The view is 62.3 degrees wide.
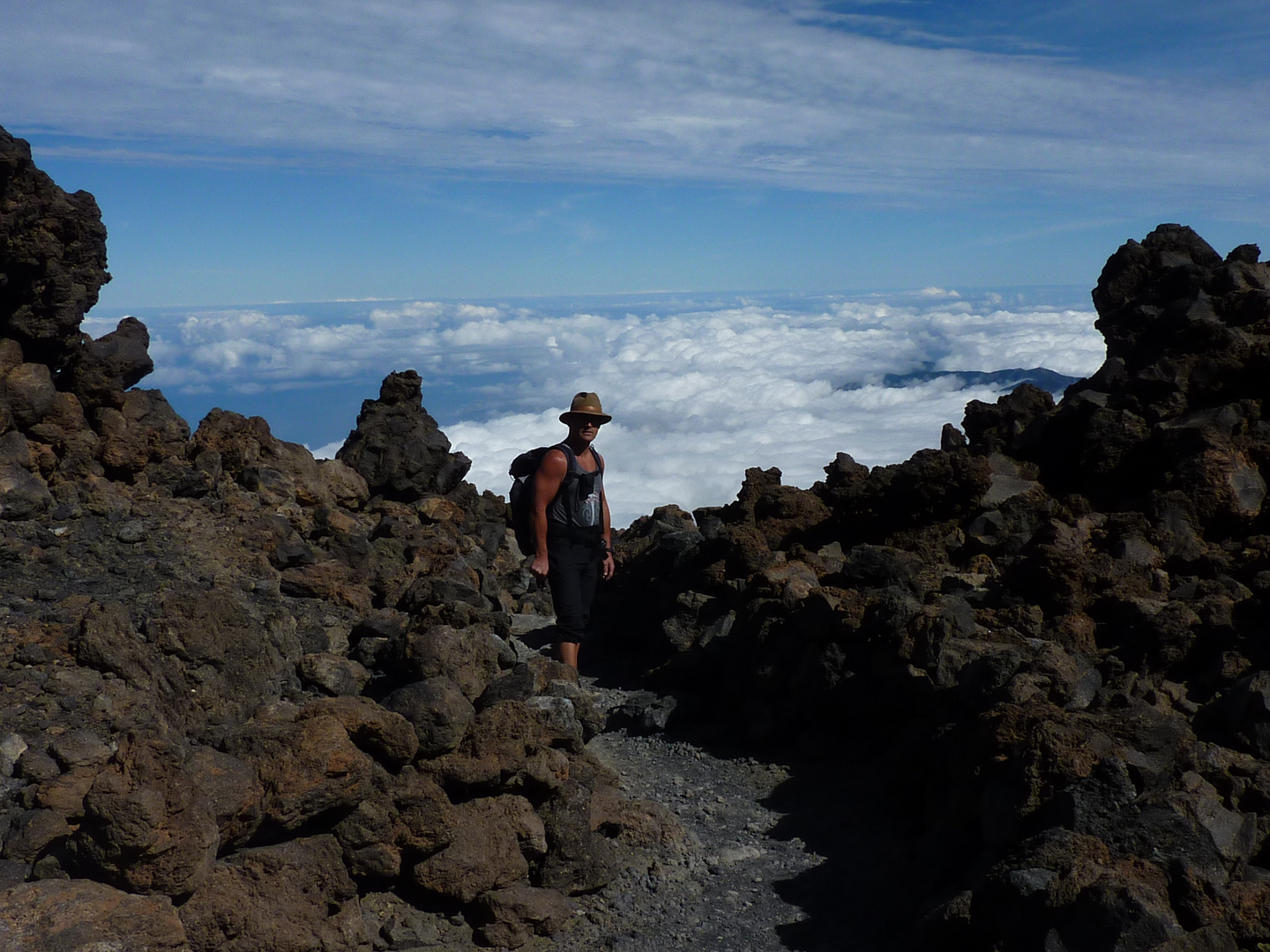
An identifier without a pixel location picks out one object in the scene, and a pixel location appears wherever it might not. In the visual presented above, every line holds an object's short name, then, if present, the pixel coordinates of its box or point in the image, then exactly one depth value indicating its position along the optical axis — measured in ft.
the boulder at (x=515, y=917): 21.11
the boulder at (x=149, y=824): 17.08
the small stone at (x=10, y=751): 20.81
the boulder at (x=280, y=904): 18.26
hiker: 32.40
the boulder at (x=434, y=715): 23.41
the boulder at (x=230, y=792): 19.01
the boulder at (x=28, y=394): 36.96
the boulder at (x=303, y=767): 19.95
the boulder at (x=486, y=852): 21.40
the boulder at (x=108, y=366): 40.29
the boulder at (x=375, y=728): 21.93
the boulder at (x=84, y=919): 16.20
